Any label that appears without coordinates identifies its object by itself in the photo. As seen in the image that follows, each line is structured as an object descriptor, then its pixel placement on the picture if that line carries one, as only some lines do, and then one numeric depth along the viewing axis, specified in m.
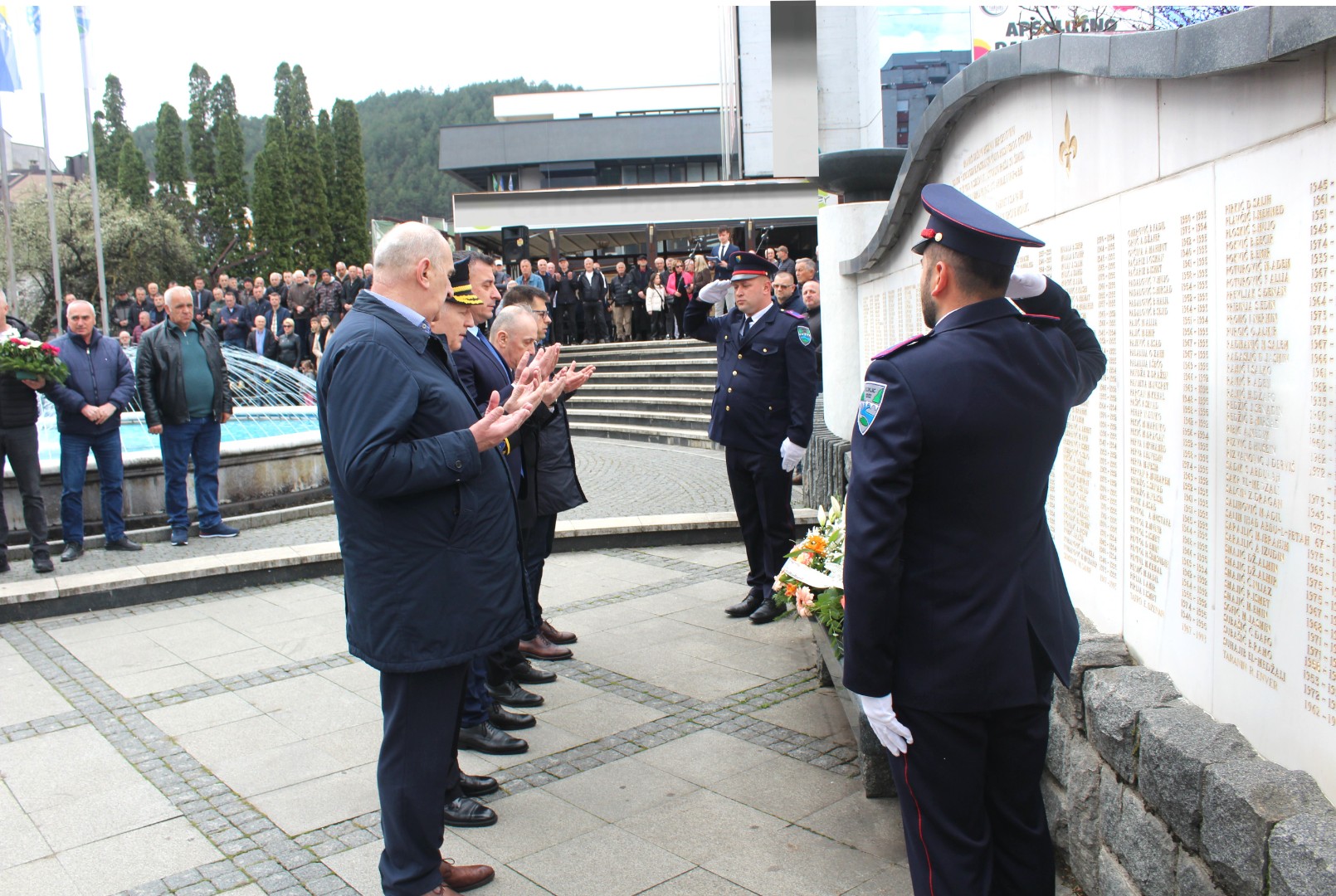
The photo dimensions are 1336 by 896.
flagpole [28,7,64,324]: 21.28
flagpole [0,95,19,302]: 20.22
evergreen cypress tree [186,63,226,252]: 63.03
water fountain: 9.50
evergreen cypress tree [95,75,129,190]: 66.94
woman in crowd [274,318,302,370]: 18.64
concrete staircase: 16.70
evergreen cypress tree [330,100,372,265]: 63.91
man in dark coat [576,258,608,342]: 21.81
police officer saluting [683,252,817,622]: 6.42
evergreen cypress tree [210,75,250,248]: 62.22
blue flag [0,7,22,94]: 20.33
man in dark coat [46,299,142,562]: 8.52
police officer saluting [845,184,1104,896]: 2.42
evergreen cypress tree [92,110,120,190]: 64.31
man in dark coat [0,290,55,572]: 8.04
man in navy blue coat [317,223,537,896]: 3.08
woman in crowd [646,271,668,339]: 21.70
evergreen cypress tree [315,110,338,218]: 64.62
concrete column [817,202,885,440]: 7.71
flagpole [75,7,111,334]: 22.84
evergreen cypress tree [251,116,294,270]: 59.31
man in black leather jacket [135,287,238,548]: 9.07
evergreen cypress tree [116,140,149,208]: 60.41
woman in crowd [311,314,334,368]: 18.31
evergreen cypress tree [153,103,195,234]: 65.25
